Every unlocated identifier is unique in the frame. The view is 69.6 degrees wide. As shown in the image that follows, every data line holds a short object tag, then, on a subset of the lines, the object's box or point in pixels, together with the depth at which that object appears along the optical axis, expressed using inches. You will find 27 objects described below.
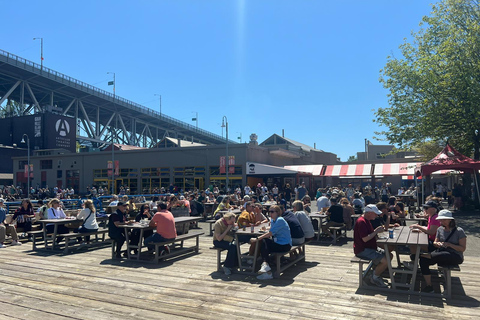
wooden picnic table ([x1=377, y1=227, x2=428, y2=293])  204.8
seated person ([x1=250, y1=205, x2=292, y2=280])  242.8
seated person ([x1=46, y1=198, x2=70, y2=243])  374.0
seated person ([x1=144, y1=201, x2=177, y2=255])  293.1
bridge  2268.7
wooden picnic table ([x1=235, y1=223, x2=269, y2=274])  251.0
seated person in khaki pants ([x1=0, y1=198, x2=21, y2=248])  382.0
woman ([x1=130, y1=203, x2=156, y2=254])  321.4
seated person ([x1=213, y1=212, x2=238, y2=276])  258.4
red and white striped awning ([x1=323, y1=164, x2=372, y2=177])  1158.1
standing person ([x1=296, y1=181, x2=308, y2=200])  765.9
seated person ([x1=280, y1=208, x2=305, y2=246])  265.1
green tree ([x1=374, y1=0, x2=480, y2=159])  613.0
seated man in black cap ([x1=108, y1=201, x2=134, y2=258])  314.1
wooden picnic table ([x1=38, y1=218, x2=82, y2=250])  348.2
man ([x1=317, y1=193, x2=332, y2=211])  445.7
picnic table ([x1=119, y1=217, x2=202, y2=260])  300.6
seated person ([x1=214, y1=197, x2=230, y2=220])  481.1
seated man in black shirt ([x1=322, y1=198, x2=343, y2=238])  378.0
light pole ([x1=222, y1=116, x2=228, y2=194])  1143.6
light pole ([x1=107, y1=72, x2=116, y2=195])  1326.4
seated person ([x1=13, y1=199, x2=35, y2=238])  409.7
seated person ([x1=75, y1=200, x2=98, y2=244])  354.3
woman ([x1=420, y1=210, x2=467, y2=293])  195.9
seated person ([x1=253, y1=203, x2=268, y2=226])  337.6
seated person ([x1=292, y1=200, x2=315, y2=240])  292.0
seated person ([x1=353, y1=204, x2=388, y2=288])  214.7
